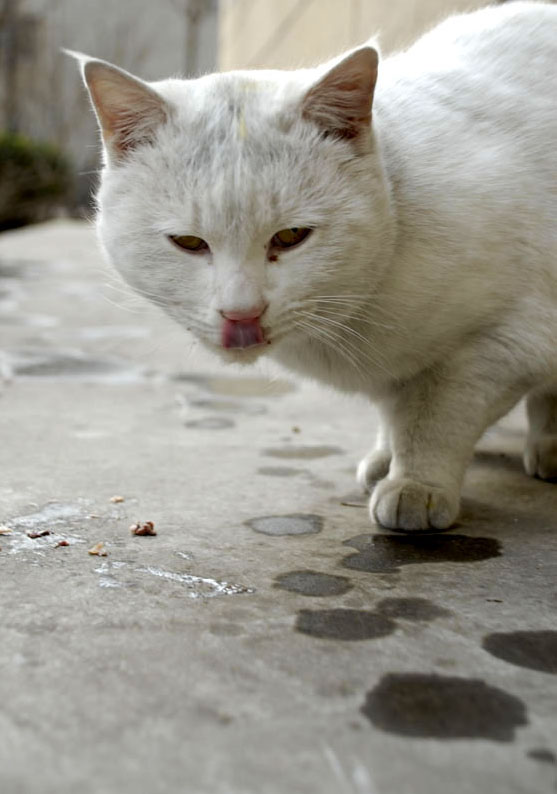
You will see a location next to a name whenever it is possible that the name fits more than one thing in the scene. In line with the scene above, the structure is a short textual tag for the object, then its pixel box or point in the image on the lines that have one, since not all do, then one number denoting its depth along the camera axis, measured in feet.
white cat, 1.97
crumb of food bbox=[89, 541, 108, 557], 2.01
